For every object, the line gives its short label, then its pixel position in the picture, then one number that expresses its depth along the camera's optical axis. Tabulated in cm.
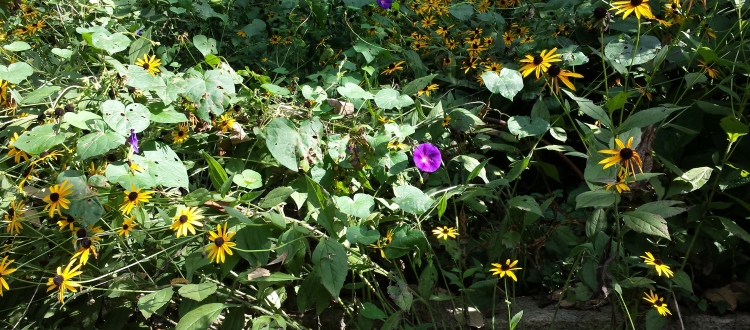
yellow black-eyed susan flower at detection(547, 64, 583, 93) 159
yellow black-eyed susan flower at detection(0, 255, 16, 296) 154
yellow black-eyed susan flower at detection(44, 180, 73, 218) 153
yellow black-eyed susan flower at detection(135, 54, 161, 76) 195
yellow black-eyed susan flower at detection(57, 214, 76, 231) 160
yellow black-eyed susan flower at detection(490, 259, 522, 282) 158
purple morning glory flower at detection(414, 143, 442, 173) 187
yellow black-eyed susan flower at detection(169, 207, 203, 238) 150
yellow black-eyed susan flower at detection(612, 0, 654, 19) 147
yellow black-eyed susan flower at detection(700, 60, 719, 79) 184
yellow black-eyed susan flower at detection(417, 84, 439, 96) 221
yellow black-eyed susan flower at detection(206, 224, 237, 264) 148
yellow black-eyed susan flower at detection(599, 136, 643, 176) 139
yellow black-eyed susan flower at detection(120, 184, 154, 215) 151
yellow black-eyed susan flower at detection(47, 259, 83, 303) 148
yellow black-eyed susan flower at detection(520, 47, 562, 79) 162
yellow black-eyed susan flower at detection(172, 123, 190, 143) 188
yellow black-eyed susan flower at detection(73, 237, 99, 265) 152
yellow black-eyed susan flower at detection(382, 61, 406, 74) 245
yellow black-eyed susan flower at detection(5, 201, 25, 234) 162
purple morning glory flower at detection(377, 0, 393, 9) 277
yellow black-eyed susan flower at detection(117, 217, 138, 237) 155
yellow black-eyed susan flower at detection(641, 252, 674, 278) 150
